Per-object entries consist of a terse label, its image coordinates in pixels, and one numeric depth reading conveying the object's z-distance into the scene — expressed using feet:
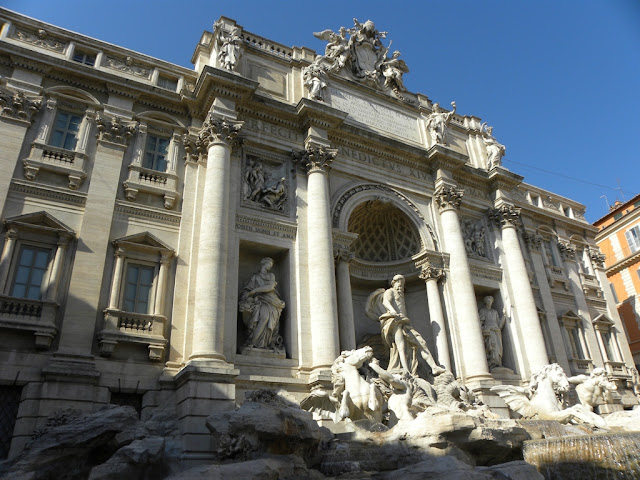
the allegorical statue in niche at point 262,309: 45.73
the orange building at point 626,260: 95.76
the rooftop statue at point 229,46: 53.47
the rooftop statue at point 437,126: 67.59
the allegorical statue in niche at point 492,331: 60.74
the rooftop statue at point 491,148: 71.92
